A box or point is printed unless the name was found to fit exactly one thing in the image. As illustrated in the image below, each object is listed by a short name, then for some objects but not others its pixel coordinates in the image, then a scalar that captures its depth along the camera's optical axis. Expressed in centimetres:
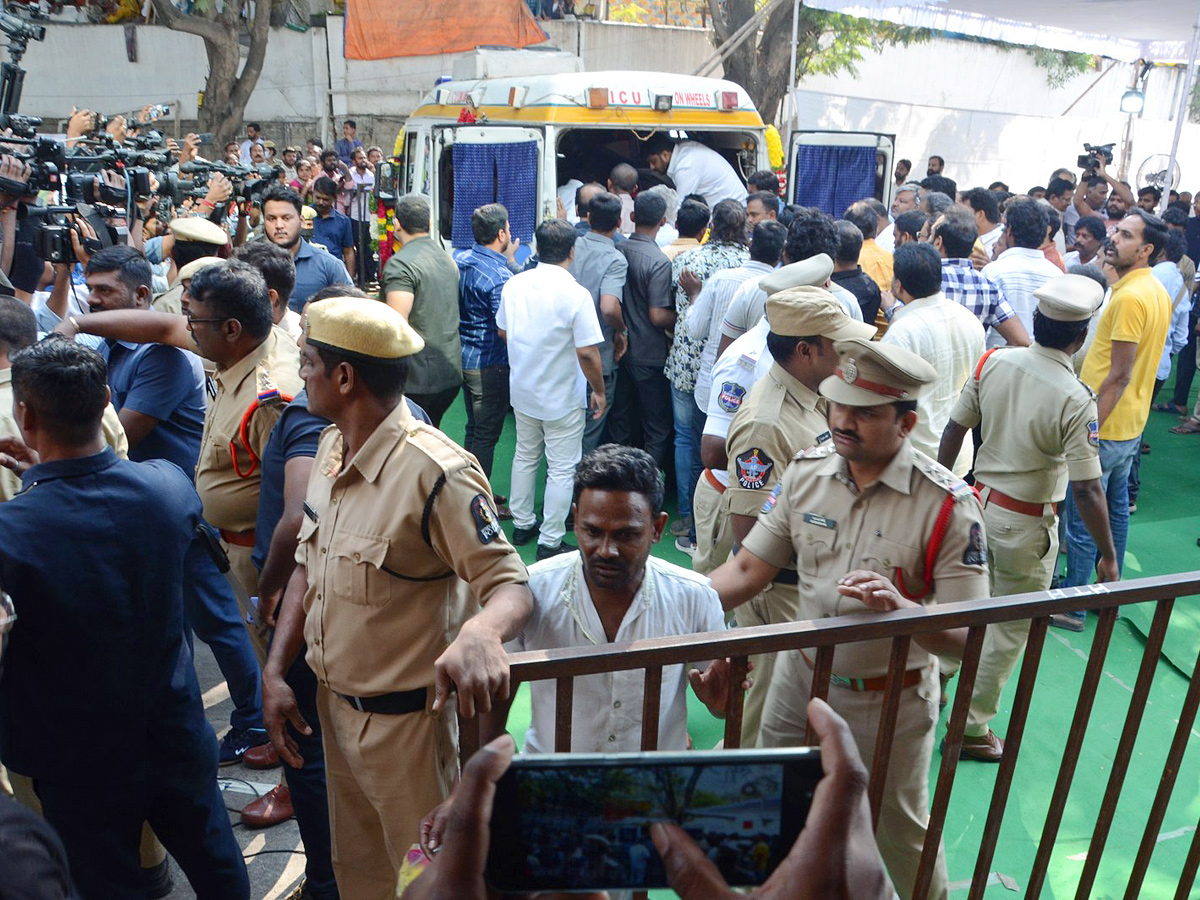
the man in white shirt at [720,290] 497
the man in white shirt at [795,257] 459
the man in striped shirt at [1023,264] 538
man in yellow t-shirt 476
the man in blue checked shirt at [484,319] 570
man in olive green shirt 546
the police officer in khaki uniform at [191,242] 436
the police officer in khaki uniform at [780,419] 315
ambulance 746
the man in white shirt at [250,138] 1619
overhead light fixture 1341
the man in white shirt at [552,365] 520
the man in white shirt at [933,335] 421
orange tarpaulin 1688
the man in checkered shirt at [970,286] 507
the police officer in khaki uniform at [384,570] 227
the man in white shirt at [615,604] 220
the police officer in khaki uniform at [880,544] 244
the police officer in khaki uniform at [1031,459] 362
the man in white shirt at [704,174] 875
